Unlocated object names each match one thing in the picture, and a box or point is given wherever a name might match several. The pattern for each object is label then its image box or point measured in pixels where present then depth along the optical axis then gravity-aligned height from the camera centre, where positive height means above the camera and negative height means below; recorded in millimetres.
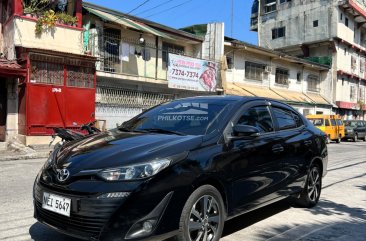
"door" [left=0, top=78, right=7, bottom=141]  16391 +295
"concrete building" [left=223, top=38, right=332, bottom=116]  28219 +3338
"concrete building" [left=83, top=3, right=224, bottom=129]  19078 +2933
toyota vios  3395 -544
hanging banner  21078 +2360
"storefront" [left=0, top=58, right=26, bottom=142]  16183 +255
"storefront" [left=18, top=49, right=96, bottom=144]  15695 +903
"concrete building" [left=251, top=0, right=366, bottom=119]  40188 +8747
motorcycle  8219 -406
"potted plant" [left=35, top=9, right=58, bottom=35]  16294 +3790
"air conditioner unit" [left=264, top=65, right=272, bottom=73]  31922 +3836
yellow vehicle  25734 -423
